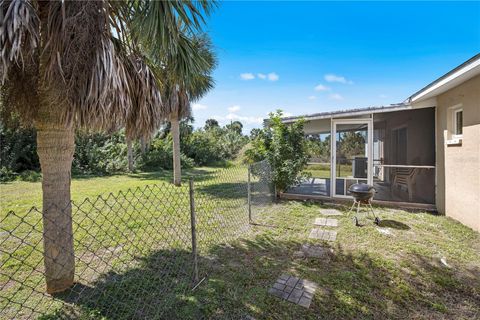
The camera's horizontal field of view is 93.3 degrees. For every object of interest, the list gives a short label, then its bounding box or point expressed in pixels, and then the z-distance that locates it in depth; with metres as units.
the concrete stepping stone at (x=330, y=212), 6.19
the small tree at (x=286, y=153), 7.73
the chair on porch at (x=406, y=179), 6.84
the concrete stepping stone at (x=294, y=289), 2.74
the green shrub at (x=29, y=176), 11.16
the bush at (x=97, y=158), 14.25
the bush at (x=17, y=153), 11.88
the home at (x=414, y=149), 4.94
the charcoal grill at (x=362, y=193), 5.39
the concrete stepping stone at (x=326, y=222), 5.41
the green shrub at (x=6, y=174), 10.94
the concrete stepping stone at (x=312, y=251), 3.88
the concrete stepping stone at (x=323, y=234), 4.58
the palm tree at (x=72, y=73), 2.15
